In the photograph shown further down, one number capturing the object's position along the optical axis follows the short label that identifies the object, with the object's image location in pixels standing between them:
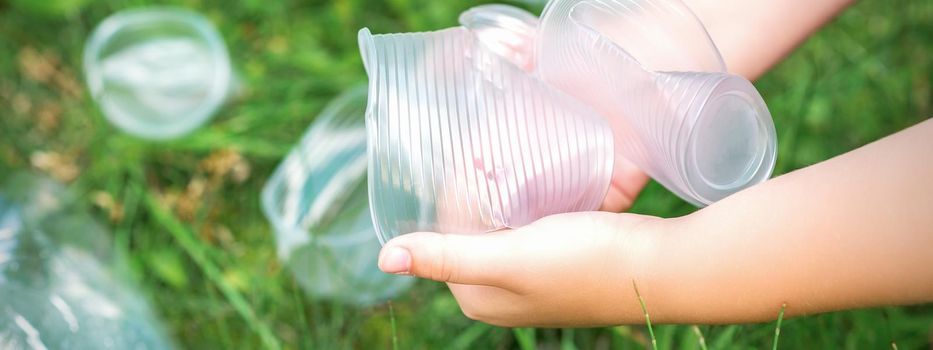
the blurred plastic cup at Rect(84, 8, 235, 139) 0.80
